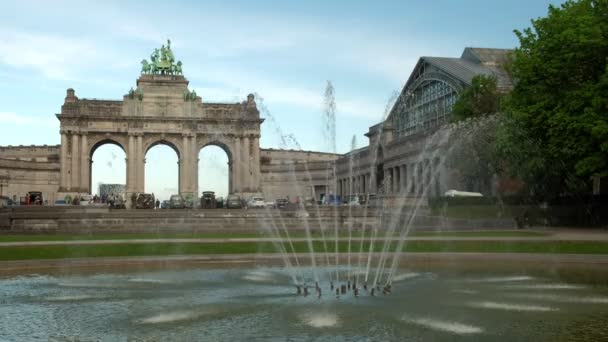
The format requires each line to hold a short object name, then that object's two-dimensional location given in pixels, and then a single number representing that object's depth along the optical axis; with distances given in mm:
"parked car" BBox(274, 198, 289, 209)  78062
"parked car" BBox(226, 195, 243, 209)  69075
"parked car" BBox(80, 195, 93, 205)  78506
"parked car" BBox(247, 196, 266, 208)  73188
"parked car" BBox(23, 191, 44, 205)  71650
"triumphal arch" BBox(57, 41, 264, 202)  97438
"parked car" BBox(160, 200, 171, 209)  71875
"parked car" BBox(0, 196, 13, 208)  64303
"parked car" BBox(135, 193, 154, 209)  69556
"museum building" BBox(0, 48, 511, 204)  97062
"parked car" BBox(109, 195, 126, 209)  68000
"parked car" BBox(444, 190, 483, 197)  55594
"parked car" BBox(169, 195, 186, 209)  67512
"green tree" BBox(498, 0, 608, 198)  40000
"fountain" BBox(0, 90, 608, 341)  13125
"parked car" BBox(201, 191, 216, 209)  70594
